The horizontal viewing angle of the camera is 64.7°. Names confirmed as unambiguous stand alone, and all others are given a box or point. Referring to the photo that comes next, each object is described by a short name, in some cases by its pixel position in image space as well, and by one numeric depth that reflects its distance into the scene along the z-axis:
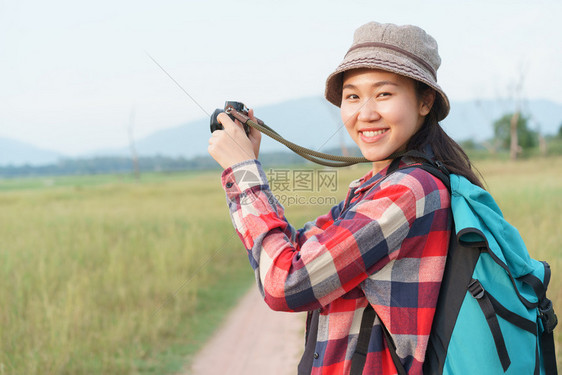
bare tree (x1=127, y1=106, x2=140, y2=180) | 33.88
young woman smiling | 1.14
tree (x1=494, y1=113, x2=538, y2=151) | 38.97
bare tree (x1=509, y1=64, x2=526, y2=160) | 34.91
